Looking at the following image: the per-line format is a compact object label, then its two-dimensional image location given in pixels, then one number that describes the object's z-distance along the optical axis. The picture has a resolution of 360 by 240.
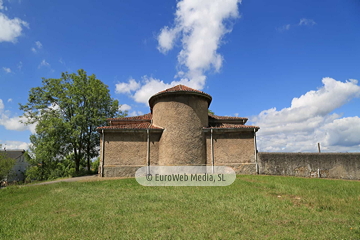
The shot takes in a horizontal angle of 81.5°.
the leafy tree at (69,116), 22.72
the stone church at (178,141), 16.31
